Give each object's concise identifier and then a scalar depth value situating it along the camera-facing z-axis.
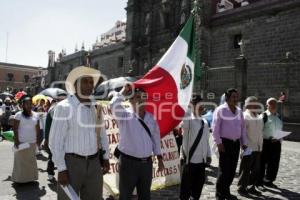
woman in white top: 8.27
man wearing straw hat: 4.19
